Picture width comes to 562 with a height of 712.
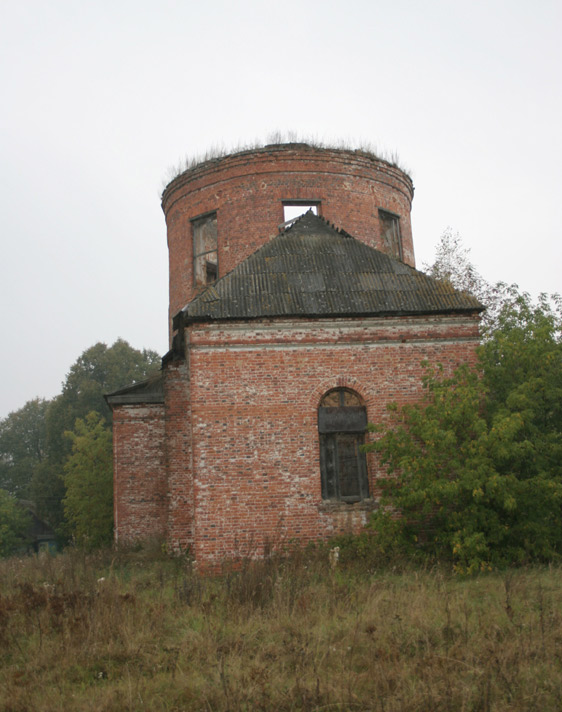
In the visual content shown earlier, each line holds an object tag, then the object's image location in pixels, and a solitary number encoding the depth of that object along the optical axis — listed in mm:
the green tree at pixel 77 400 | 40188
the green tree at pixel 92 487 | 28891
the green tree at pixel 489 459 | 10297
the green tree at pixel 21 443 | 58616
